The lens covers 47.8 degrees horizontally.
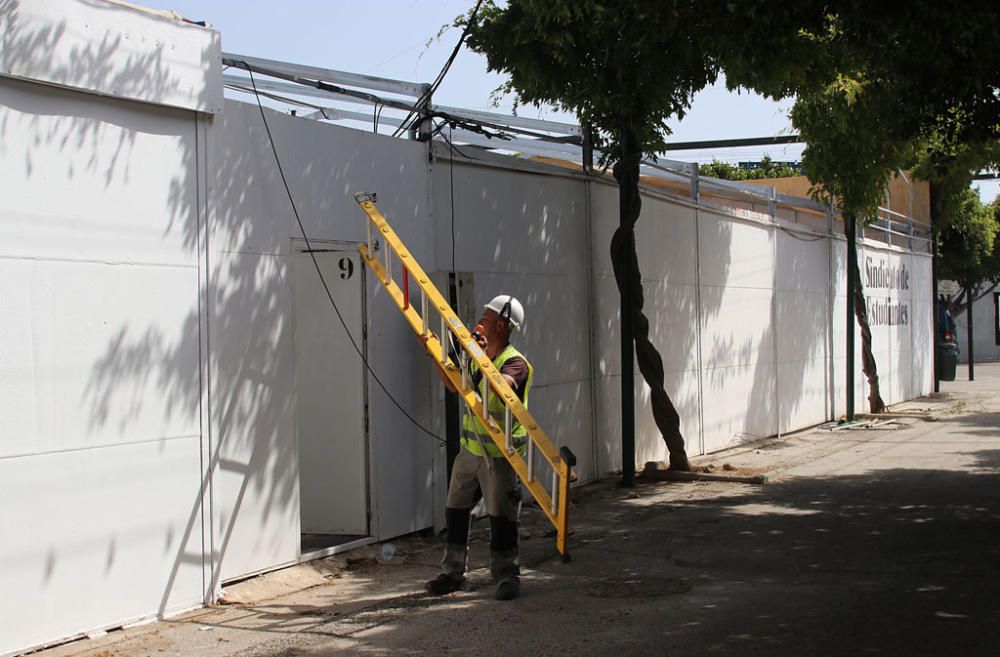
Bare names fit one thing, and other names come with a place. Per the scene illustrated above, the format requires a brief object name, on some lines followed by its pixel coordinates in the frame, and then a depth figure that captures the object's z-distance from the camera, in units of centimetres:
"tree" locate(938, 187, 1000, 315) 3158
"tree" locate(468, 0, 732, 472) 909
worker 740
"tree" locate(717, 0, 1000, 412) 798
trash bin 3125
